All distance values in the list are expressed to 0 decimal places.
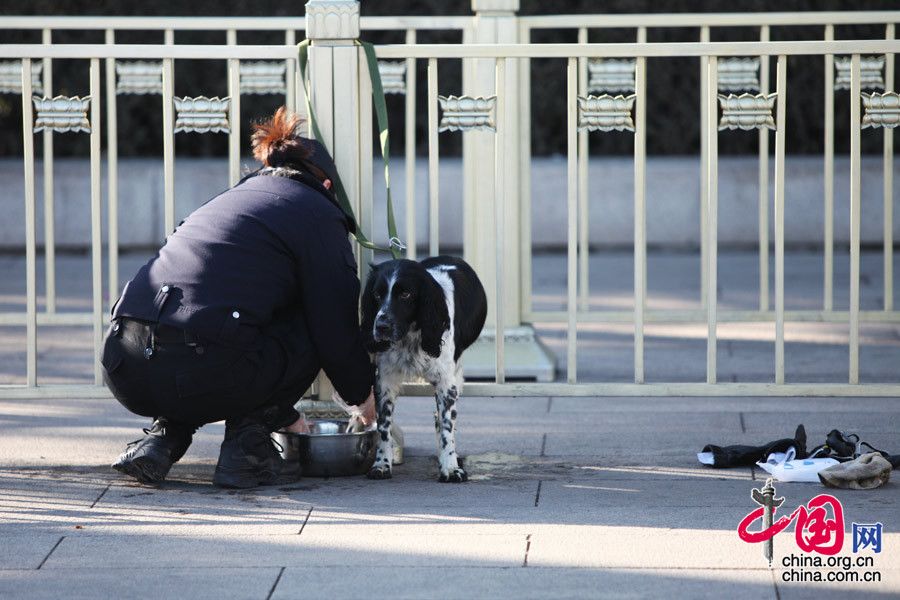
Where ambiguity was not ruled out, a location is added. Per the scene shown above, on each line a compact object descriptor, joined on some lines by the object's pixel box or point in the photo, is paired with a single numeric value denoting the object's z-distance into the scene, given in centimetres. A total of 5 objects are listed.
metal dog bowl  1018
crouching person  961
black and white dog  946
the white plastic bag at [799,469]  984
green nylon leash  1041
